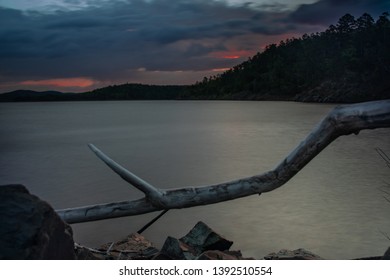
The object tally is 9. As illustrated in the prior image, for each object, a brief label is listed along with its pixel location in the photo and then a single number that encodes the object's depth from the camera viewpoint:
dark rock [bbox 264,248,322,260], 3.29
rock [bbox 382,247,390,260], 2.49
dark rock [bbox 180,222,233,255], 3.81
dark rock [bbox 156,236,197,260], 2.92
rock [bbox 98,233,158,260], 3.18
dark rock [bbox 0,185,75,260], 1.92
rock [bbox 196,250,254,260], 2.90
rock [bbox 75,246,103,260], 2.49
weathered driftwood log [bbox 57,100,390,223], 2.27
